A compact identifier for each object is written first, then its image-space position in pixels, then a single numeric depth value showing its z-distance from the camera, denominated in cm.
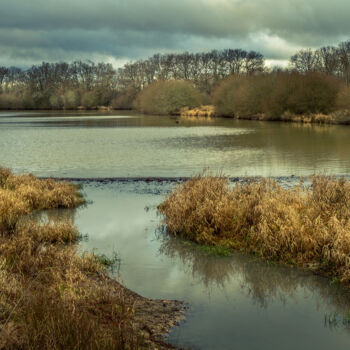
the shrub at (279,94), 5128
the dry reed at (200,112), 7431
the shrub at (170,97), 7844
